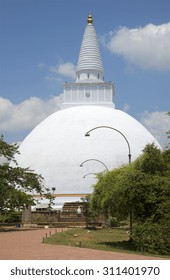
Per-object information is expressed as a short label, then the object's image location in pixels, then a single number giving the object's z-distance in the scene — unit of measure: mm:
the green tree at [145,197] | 20906
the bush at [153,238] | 20453
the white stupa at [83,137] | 51062
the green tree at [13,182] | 34594
